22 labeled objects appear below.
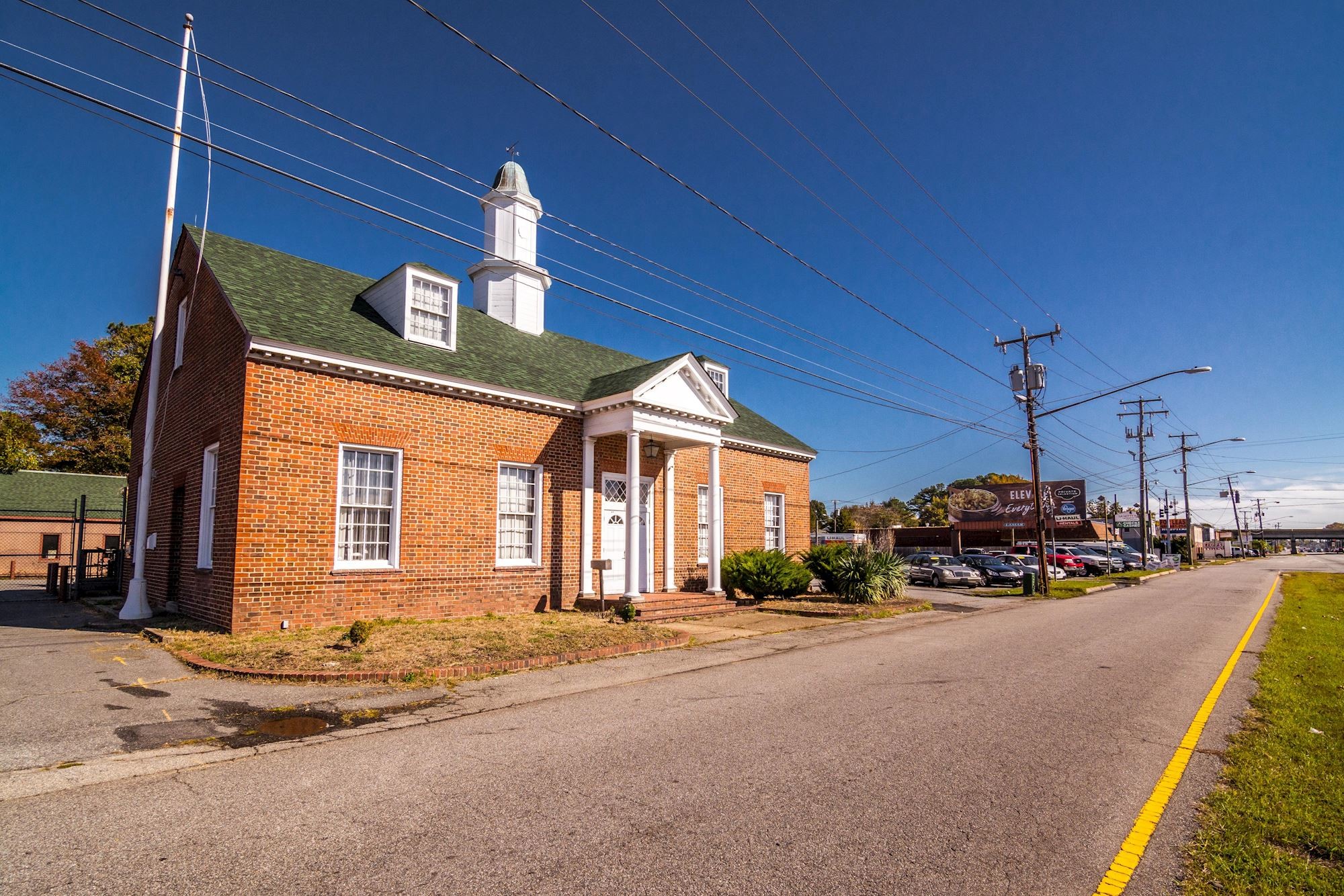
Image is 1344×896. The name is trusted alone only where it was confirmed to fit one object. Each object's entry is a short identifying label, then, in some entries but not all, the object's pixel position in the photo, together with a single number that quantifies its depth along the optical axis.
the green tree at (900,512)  115.53
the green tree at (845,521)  99.39
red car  40.16
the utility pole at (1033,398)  27.14
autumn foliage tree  39.19
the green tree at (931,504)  105.75
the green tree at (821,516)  101.97
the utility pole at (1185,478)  61.34
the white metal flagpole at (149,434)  13.48
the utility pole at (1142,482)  50.75
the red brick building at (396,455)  12.09
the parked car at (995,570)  32.84
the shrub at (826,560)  21.03
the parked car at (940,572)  31.81
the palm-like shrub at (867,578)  19.97
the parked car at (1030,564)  36.29
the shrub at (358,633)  10.44
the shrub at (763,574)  19.27
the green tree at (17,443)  34.19
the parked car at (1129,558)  49.16
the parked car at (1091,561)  42.50
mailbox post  15.16
